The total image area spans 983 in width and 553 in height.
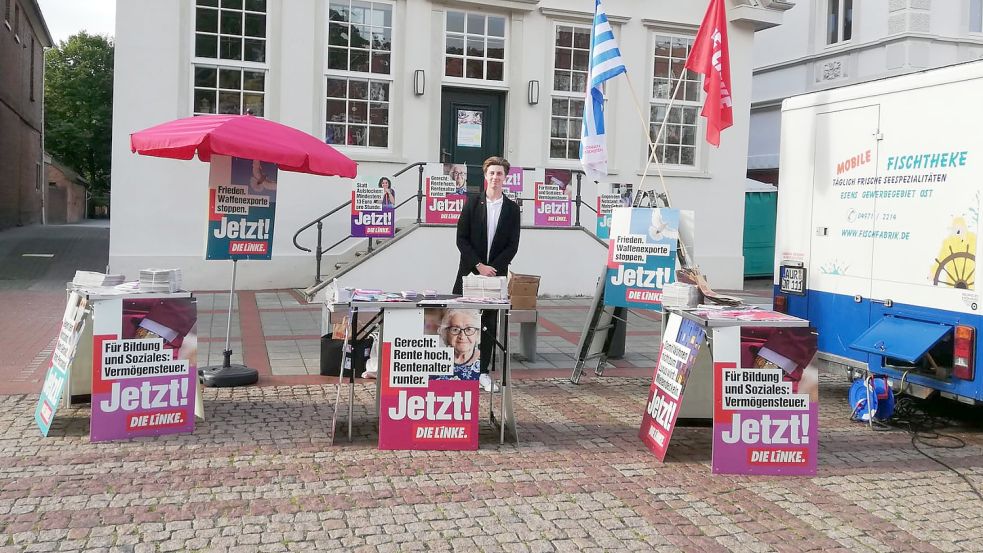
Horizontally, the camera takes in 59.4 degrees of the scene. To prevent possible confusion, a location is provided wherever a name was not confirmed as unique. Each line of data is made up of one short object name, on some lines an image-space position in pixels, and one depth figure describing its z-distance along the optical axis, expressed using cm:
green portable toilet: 1928
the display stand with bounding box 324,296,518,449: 536
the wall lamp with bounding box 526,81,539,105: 1552
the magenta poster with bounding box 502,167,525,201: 1430
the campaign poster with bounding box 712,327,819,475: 511
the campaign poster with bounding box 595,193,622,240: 1552
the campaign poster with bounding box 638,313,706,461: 528
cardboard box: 871
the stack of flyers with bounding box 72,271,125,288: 587
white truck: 589
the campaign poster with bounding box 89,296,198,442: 536
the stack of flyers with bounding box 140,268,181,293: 561
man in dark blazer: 716
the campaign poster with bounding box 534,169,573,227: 1429
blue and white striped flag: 815
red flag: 797
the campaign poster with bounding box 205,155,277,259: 689
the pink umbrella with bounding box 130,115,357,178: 621
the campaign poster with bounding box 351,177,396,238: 1359
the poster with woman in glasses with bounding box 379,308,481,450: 540
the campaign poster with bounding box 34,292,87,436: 553
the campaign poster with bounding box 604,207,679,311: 749
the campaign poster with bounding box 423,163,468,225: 1351
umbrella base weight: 706
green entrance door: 1541
